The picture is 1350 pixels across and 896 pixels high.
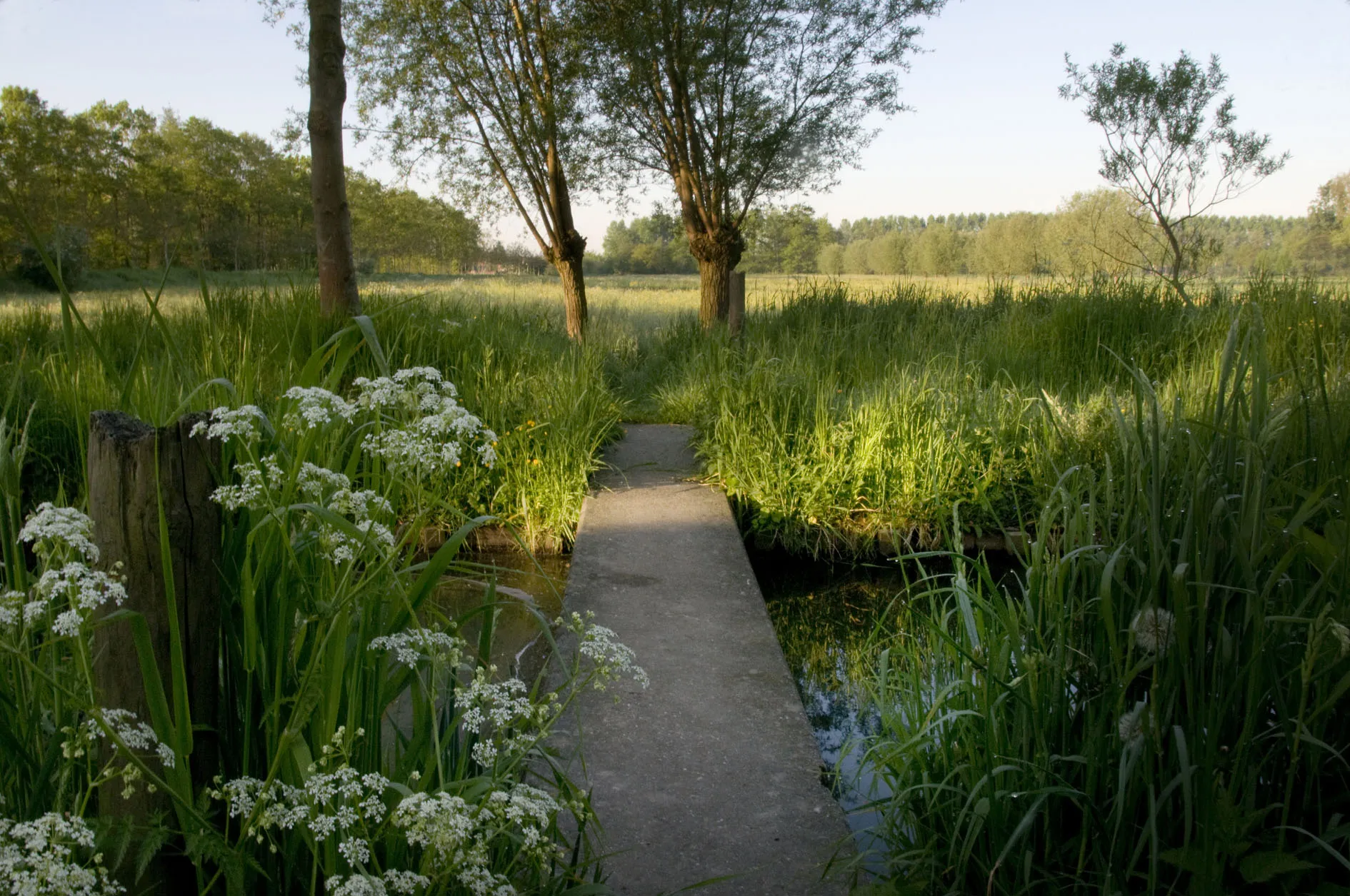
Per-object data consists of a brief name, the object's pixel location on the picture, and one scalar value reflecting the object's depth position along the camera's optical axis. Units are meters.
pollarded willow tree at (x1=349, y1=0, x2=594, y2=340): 10.13
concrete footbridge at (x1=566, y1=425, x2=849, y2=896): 1.98
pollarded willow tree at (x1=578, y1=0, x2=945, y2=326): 9.98
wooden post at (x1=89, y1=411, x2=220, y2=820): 1.36
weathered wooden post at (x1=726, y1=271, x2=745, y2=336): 10.29
